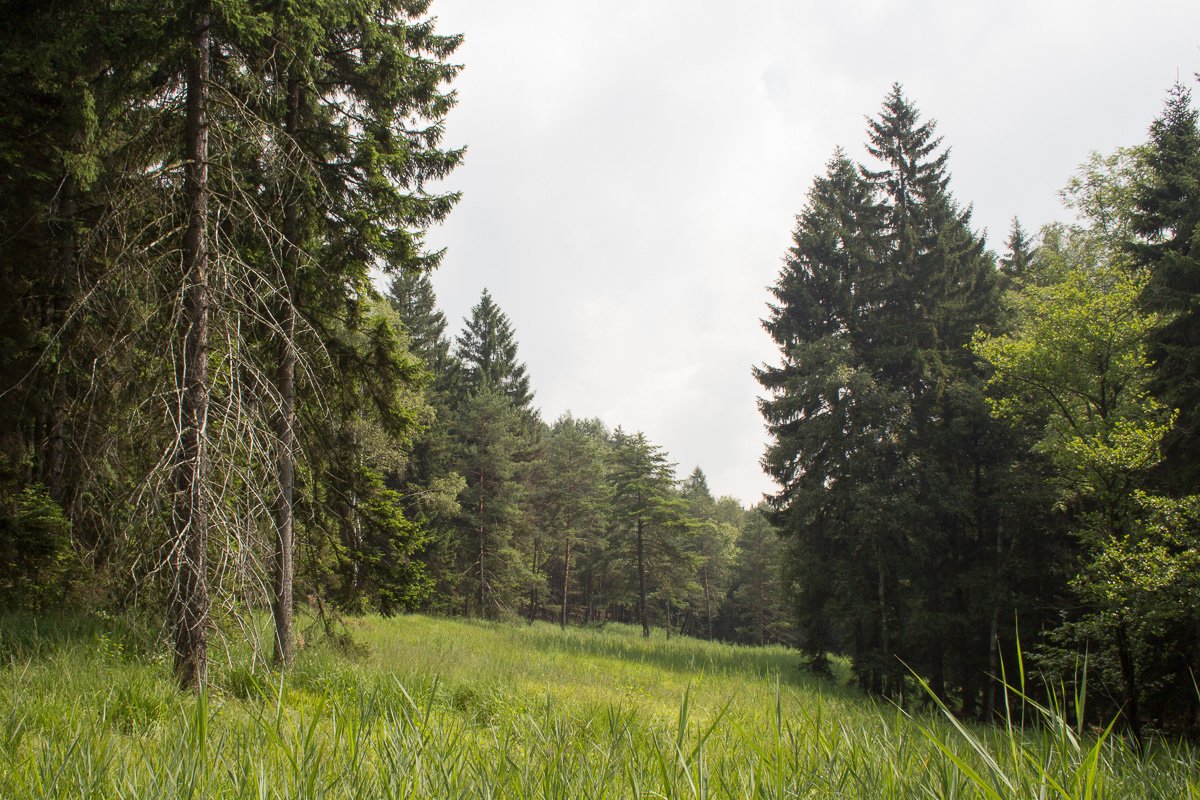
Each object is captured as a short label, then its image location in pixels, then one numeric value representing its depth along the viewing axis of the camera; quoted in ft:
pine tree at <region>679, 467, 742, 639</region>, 177.27
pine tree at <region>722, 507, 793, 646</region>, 164.45
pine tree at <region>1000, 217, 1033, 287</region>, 80.38
